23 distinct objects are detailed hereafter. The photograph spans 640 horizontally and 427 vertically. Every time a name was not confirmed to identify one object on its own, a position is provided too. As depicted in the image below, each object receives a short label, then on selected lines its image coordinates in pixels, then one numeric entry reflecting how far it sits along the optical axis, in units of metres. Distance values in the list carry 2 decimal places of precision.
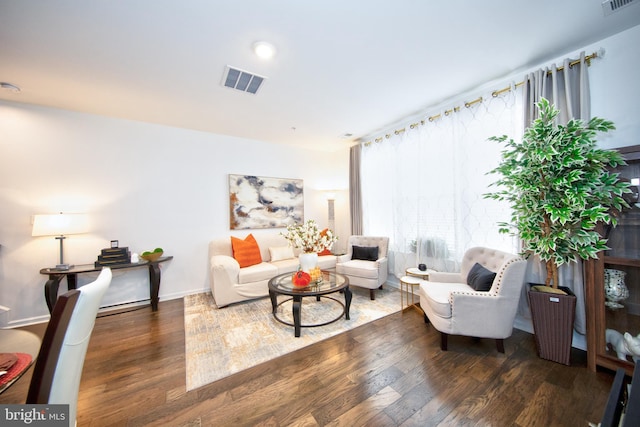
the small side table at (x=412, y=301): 2.70
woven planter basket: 1.81
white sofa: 3.08
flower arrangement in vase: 2.86
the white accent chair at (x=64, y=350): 0.73
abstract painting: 4.01
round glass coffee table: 2.36
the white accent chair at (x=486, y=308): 1.93
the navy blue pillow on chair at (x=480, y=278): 2.10
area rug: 1.97
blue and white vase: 1.70
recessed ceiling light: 1.88
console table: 2.63
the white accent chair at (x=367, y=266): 3.30
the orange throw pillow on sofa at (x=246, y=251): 3.55
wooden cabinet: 1.65
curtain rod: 1.99
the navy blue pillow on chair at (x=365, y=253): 3.67
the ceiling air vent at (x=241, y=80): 2.24
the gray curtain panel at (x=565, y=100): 1.95
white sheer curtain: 2.54
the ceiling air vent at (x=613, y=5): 1.59
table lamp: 2.54
